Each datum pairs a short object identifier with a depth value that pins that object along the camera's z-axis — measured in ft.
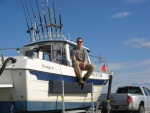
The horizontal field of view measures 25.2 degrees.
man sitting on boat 36.52
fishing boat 28.58
